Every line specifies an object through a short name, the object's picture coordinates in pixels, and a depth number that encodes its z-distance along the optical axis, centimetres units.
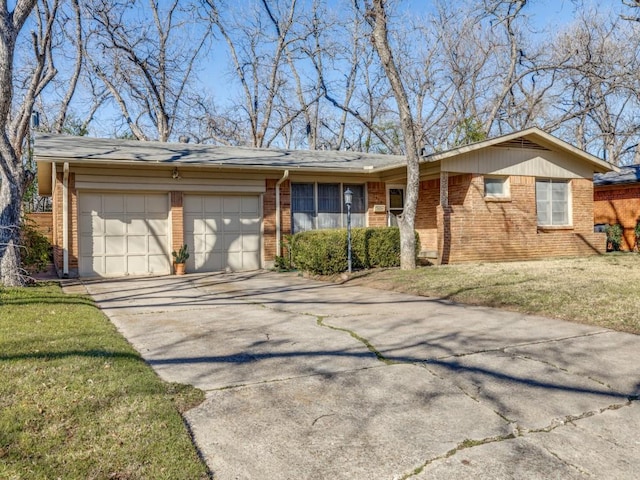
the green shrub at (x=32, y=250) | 976
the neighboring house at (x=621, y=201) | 1667
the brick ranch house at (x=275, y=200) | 1189
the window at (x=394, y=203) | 1513
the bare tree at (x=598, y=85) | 2144
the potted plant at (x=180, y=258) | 1244
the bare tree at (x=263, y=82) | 2621
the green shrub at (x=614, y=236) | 1673
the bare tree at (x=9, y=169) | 859
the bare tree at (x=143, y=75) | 2131
